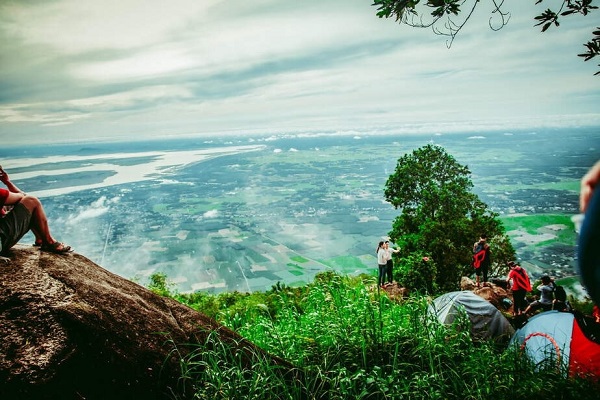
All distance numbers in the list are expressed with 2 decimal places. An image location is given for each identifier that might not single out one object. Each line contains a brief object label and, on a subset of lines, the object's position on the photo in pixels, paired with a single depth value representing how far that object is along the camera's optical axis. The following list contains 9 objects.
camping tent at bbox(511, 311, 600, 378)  5.14
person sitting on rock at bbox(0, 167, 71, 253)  3.31
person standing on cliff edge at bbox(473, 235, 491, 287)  11.47
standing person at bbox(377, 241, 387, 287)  11.39
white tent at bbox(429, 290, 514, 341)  7.90
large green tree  16.42
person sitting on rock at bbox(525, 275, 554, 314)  8.69
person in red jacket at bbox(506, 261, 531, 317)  9.22
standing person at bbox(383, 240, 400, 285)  11.47
